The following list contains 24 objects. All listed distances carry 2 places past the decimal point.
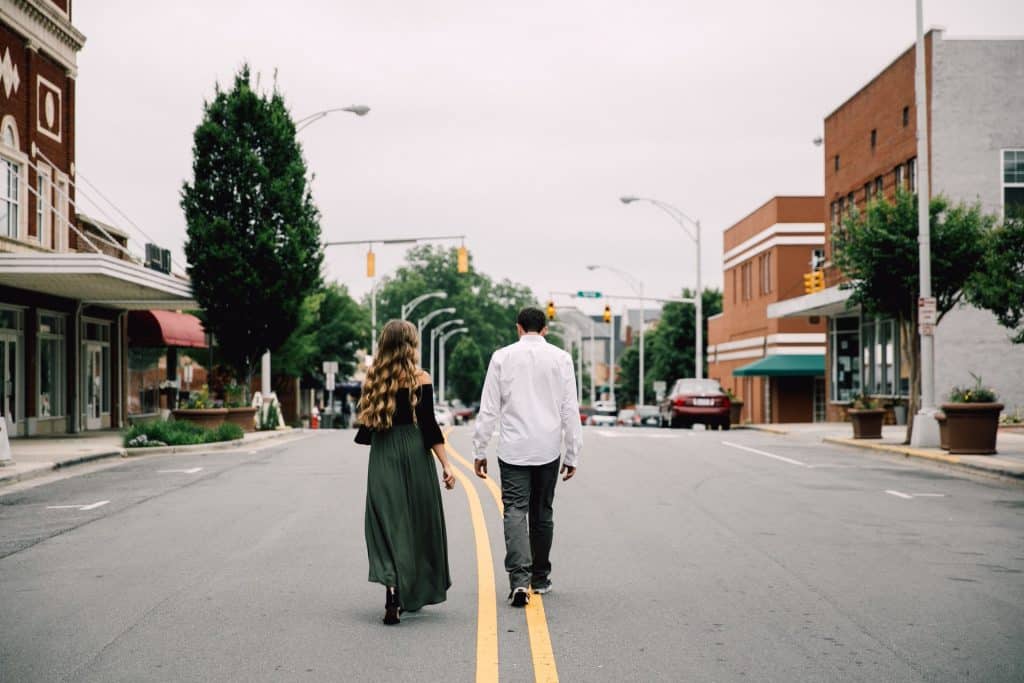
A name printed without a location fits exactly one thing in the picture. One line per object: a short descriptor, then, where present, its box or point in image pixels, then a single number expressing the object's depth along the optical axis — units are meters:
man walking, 7.80
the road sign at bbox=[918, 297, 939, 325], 23.59
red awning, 38.09
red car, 38.62
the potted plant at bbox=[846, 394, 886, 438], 28.33
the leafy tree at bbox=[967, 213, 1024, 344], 18.45
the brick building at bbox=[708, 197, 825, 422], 56.41
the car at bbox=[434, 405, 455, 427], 56.24
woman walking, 7.21
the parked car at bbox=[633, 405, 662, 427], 56.33
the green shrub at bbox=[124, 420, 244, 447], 24.30
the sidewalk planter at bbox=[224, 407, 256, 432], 30.45
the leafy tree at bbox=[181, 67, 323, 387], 31.34
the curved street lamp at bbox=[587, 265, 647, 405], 58.16
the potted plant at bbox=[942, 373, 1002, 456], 21.78
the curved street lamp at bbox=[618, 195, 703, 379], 46.31
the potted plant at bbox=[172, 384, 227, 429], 28.05
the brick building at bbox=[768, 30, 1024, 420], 35.12
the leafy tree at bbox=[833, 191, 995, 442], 25.22
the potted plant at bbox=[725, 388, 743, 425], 46.03
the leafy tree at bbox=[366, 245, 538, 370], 113.19
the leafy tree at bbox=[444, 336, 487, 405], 106.56
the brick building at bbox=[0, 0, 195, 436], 27.58
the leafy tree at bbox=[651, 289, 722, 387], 73.06
